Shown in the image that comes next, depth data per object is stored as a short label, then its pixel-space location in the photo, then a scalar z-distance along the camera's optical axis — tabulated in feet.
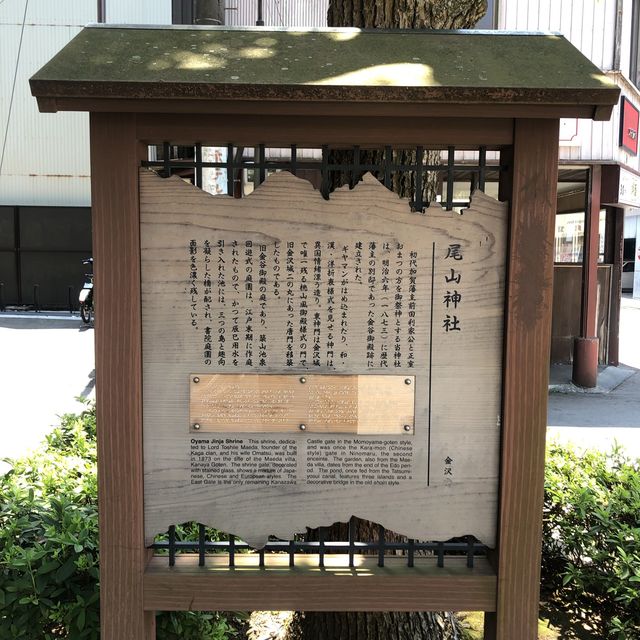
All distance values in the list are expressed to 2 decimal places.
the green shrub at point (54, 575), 8.31
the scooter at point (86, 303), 45.04
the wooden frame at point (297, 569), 6.95
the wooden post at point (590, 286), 29.55
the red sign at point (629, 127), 29.01
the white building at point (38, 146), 53.52
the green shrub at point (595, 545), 9.56
